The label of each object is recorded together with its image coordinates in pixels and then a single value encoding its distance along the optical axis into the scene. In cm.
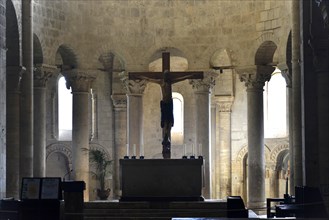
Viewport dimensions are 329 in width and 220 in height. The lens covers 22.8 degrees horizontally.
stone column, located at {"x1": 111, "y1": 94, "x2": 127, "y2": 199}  3173
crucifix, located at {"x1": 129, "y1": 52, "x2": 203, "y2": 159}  2166
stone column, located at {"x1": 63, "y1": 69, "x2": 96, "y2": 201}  2697
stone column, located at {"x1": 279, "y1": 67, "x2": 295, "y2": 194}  2339
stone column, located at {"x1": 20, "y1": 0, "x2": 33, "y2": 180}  2255
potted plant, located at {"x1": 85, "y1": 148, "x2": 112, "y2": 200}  2962
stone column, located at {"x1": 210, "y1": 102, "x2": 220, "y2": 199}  3225
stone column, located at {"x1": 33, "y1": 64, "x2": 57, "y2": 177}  2541
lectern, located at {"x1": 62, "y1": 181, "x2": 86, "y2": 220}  1585
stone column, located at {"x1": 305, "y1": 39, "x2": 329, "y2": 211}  1827
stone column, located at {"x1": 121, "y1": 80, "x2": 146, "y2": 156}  2698
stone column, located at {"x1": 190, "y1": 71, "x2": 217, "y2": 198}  2681
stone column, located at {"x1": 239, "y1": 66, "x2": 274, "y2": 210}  2625
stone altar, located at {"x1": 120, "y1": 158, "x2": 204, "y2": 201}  2089
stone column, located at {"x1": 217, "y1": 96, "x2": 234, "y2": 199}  3238
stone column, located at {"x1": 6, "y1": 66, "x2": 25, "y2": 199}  2147
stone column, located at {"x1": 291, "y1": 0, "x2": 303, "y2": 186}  2169
